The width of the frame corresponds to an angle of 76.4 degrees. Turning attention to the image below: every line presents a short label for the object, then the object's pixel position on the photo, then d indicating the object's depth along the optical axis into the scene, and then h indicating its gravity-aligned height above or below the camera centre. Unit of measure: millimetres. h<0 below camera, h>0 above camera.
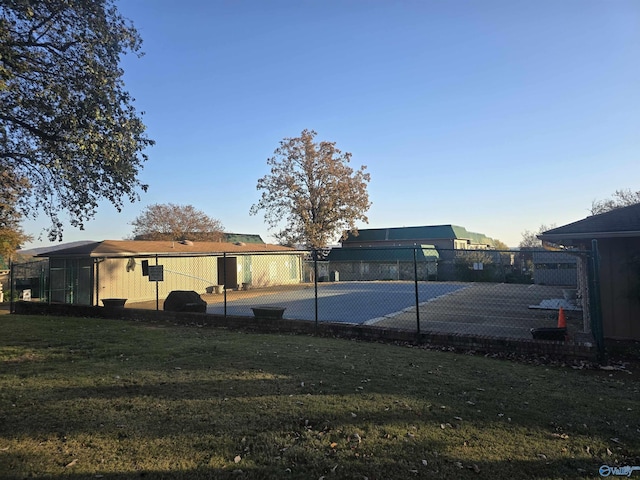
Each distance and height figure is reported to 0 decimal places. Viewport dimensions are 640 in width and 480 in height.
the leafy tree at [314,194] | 39188 +6958
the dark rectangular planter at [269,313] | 10258 -1158
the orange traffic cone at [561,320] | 9995 -1535
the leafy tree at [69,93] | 8086 +3731
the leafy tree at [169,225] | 47406 +5333
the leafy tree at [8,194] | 11008 +2453
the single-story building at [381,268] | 37469 -375
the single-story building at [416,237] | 52156 +3478
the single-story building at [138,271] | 20734 -38
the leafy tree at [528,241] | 63997 +2914
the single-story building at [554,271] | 28156 -885
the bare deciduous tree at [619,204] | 38369 +5406
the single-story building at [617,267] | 8188 -212
